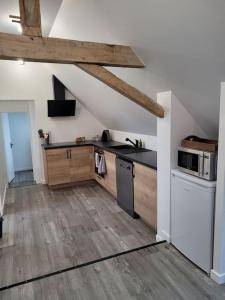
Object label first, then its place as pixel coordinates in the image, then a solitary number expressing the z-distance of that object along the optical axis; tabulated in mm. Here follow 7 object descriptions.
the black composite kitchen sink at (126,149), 3883
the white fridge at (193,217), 2082
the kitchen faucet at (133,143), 4234
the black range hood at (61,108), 5029
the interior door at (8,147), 5195
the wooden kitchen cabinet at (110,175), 4027
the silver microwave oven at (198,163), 2080
